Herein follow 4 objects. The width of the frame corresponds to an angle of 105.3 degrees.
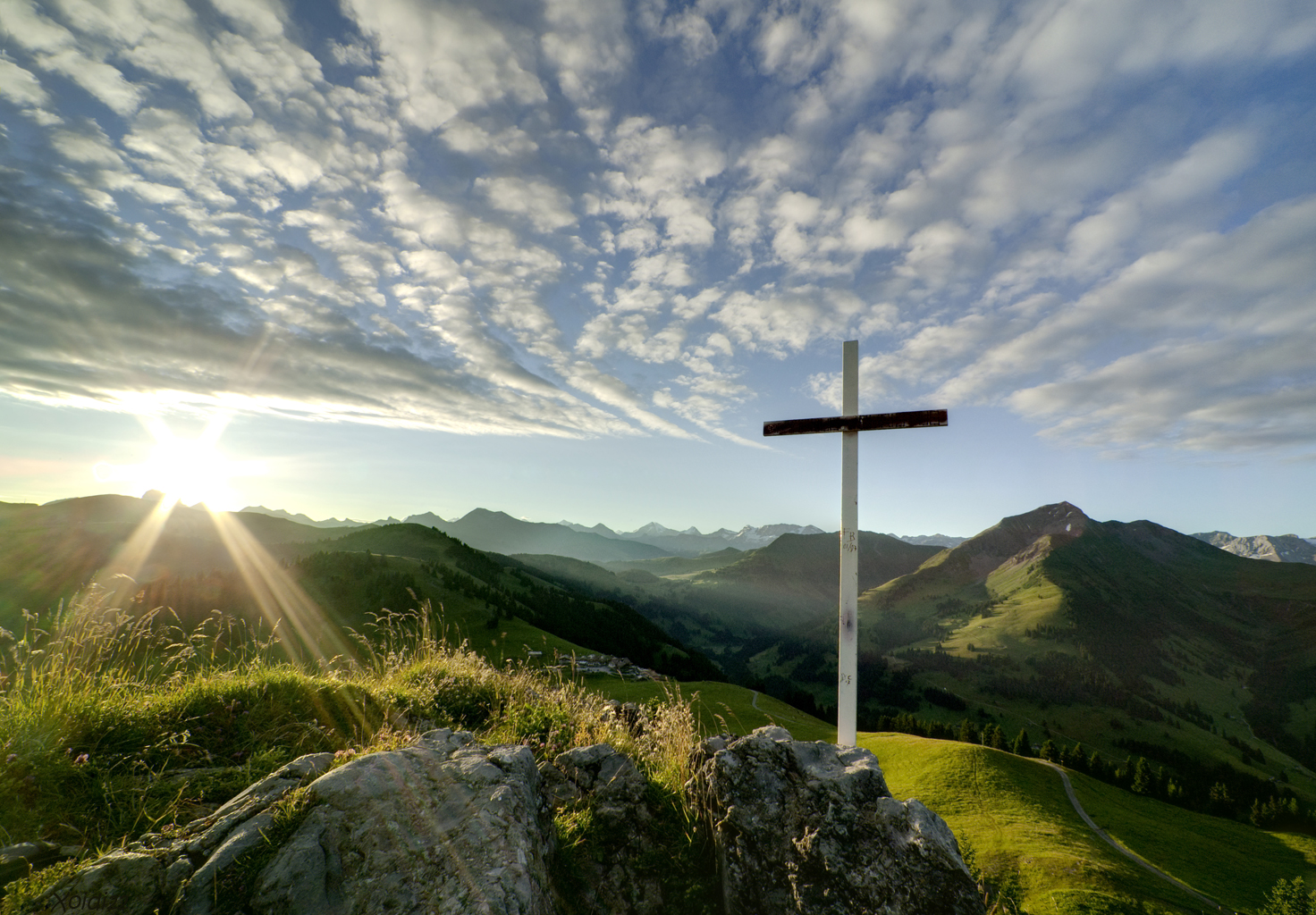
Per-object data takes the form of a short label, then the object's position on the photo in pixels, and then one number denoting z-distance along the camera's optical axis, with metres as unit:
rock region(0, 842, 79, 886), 3.75
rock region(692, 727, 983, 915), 4.90
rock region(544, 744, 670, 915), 5.07
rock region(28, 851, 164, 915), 3.41
